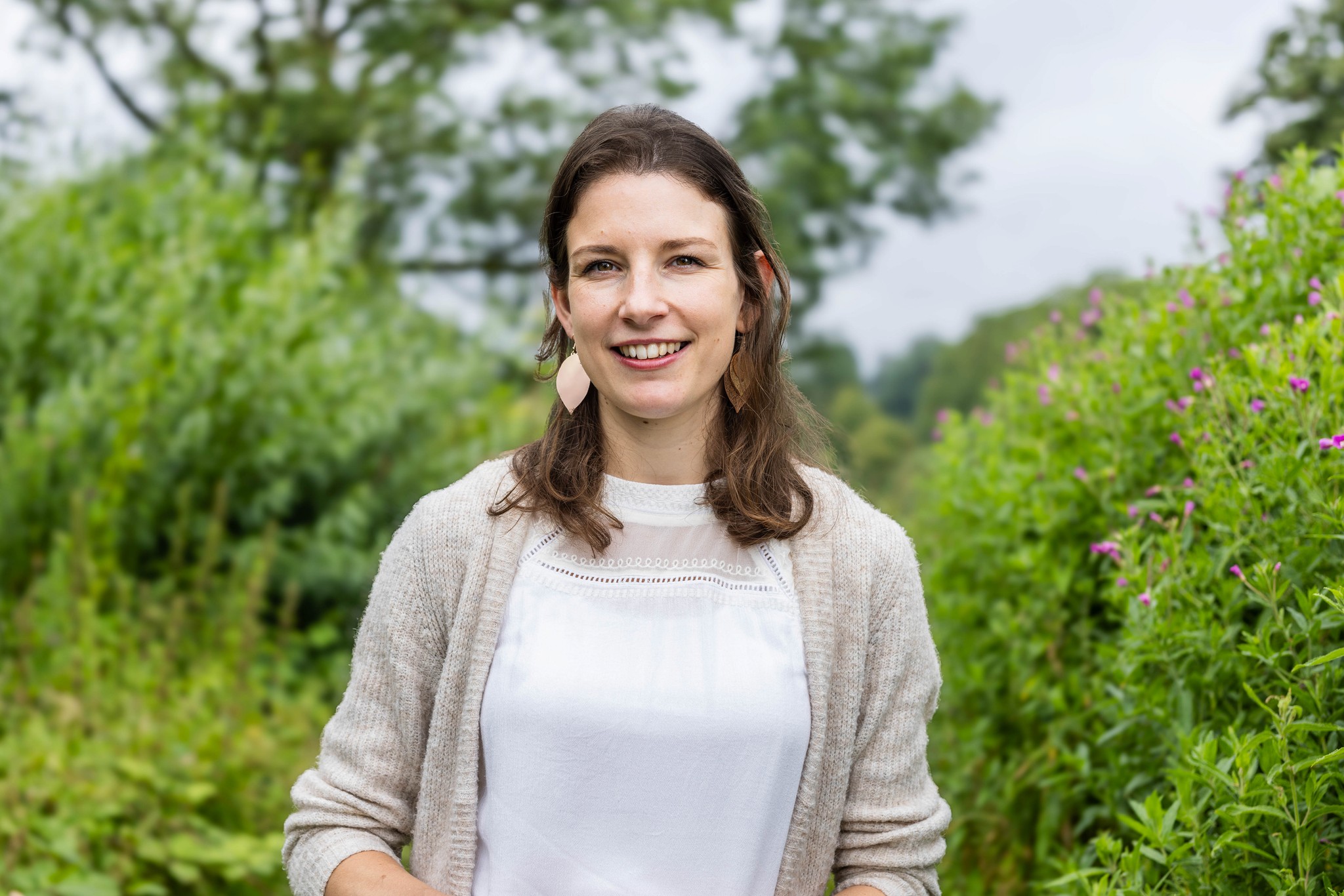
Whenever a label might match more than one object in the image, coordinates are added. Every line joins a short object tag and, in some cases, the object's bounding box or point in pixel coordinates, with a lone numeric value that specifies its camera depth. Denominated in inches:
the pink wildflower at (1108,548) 79.5
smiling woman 62.1
